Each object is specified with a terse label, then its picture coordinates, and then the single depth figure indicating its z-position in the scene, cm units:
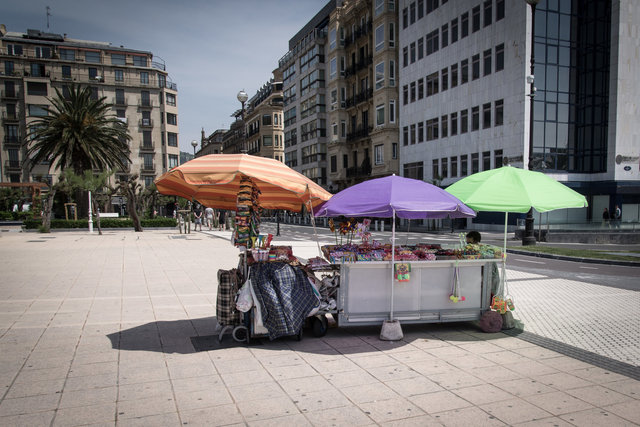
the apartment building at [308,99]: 5750
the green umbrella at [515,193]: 622
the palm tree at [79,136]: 3538
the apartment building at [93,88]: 6184
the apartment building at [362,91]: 4369
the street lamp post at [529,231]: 2058
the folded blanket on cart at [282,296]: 580
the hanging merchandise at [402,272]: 625
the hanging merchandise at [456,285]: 655
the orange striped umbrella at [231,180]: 584
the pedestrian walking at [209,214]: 3514
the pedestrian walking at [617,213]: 3156
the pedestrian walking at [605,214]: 3226
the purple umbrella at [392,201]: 584
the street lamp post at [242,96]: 1698
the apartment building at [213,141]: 12538
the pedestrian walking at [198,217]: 3399
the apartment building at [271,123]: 8119
